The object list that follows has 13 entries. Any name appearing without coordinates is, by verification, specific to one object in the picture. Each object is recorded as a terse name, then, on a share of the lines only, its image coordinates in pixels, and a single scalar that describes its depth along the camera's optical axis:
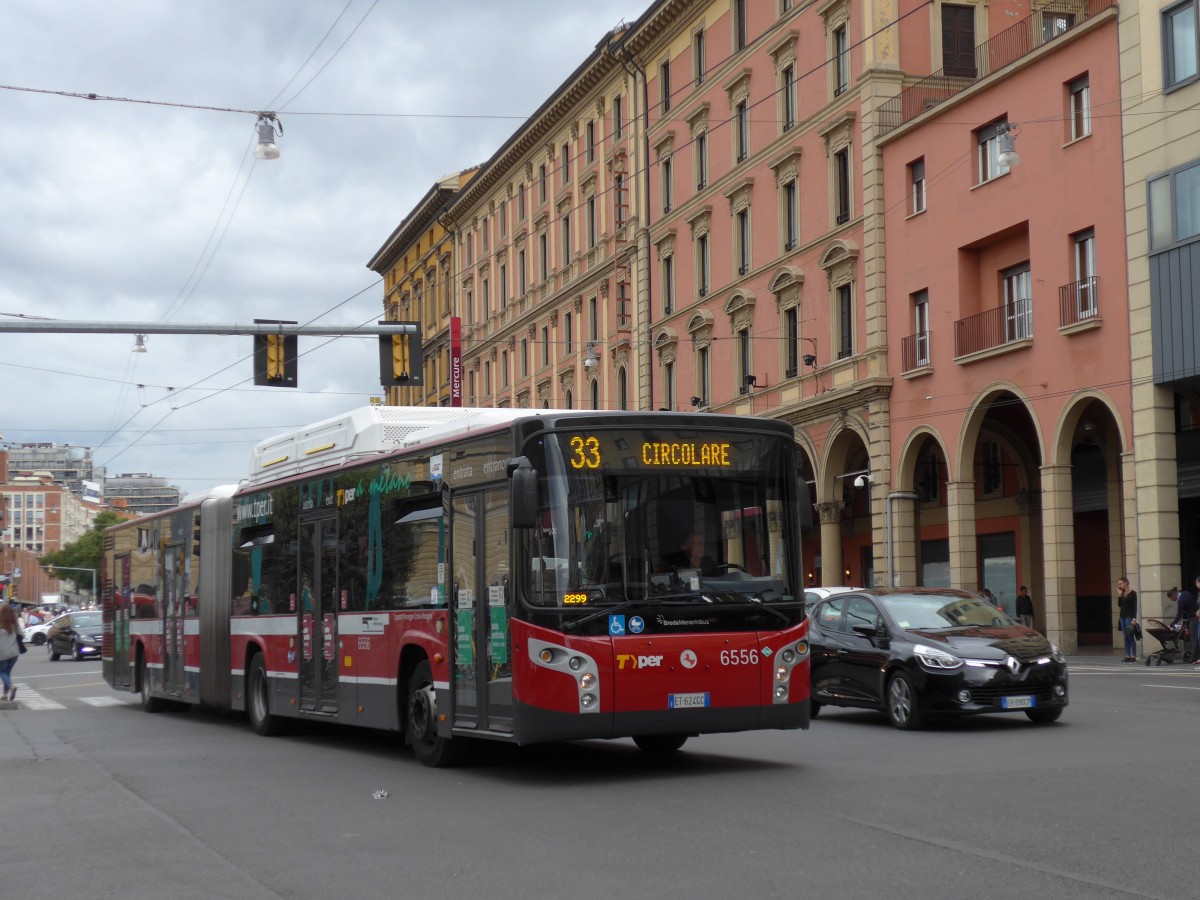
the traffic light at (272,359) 25.11
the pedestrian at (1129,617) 32.53
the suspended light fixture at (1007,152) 34.12
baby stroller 30.86
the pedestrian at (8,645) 25.02
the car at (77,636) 51.66
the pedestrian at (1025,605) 38.19
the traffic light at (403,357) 25.86
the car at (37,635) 75.88
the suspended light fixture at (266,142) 25.31
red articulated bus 12.26
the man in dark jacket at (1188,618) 30.27
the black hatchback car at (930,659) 16.08
